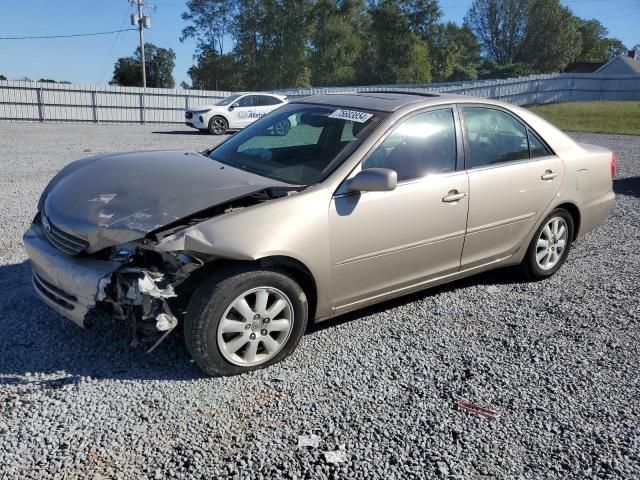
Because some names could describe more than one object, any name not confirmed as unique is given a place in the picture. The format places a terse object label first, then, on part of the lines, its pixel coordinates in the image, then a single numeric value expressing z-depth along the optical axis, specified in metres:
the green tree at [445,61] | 65.70
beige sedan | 3.07
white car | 19.34
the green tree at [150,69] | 54.34
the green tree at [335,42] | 61.19
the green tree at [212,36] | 61.75
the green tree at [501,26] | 81.12
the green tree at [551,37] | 74.38
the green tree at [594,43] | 88.25
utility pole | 39.75
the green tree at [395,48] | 60.81
